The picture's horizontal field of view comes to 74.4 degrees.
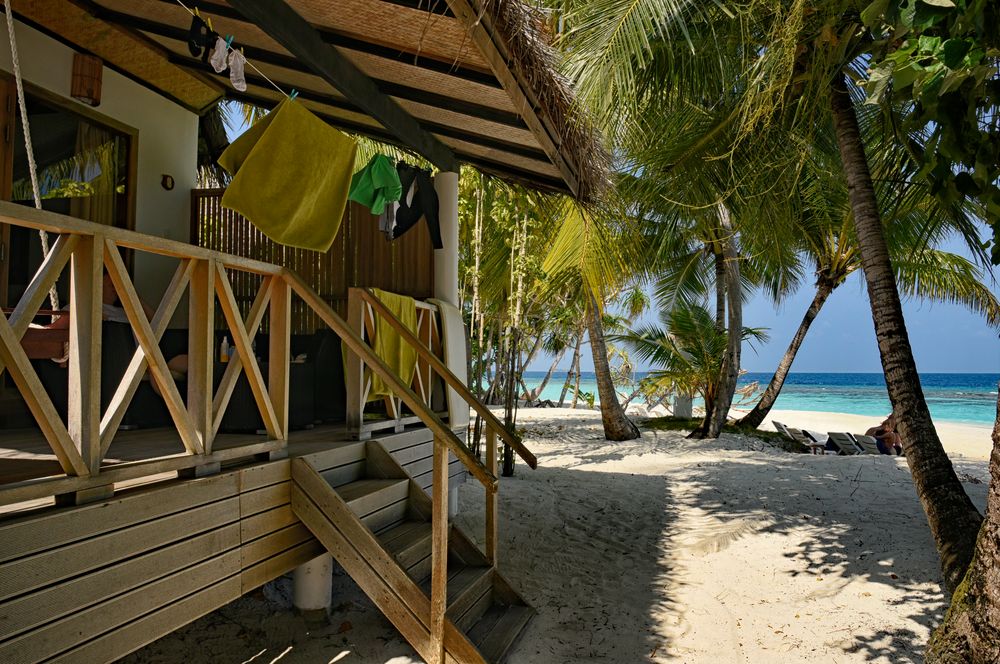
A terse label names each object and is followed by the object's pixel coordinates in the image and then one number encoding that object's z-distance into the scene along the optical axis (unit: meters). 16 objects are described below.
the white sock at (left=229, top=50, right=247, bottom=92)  4.25
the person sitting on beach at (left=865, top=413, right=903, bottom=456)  12.39
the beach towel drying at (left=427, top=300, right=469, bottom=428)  5.89
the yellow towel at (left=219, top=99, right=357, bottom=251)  4.27
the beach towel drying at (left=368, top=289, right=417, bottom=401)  4.82
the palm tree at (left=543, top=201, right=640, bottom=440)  8.91
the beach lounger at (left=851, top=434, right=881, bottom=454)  12.60
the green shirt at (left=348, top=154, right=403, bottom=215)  5.44
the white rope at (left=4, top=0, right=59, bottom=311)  3.20
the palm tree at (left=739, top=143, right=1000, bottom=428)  10.02
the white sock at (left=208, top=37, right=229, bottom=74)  4.08
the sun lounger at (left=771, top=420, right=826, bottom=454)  12.77
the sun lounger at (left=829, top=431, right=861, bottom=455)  12.55
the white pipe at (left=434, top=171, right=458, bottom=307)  6.43
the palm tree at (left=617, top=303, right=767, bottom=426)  12.69
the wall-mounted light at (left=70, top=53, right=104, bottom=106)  5.03
